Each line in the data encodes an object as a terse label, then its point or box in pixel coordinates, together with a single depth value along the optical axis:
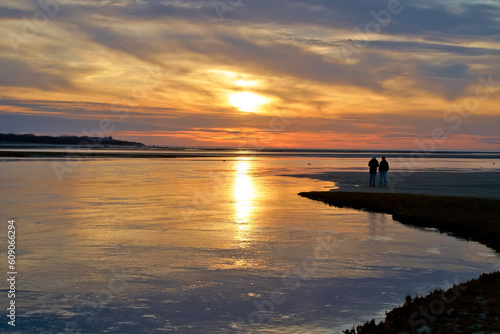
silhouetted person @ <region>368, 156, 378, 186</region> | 39.69
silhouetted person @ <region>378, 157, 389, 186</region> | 39.66
